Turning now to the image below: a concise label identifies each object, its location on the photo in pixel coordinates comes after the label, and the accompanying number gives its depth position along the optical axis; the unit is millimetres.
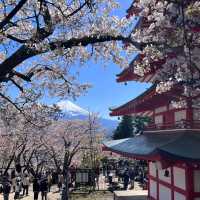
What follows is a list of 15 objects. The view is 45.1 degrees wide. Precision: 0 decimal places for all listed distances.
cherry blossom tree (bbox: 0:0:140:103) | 4143
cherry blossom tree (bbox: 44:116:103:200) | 20677
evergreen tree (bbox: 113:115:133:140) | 32637
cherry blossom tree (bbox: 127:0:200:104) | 3806
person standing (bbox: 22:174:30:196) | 17419
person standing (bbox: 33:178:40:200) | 14503
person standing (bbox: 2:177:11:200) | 13276
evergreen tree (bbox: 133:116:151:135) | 35939
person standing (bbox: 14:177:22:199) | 15973
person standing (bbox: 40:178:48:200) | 14712
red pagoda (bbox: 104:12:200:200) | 6029
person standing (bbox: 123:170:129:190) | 17922
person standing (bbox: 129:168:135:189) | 18960
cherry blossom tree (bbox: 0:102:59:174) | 6945
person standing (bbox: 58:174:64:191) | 18567
